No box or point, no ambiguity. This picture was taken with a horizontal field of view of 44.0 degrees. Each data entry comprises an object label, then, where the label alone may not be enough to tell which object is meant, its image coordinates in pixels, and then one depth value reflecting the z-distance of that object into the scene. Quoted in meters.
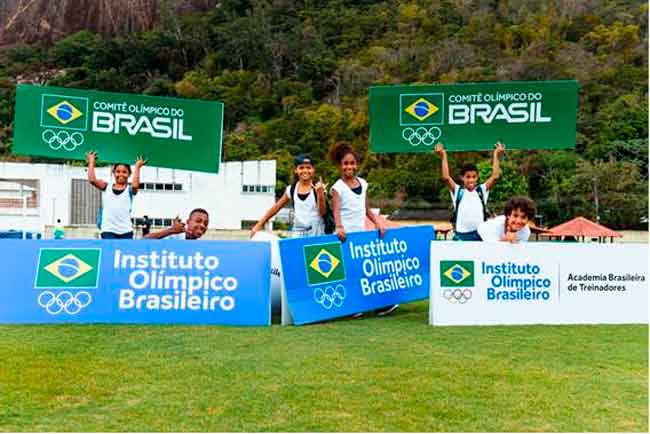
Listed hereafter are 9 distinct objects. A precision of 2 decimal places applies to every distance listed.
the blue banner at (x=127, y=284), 7.86
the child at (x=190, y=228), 8.87
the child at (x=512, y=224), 8.09
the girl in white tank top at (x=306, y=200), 8.66
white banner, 8.03
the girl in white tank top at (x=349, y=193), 8.78
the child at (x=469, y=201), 8.98
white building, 54.94
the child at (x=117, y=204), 8.73
